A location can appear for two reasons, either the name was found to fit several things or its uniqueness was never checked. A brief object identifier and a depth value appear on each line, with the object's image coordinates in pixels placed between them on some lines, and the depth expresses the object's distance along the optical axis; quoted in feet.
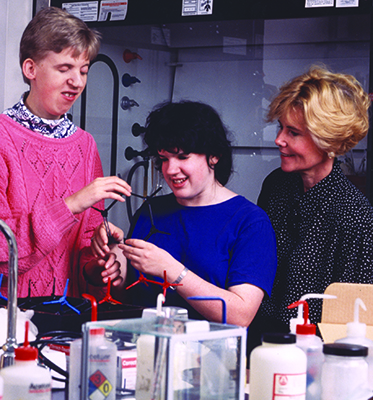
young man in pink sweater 7.96
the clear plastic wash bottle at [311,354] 6.41
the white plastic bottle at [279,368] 6.14
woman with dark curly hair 7.64
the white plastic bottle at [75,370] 6.24
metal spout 6.16
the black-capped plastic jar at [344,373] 6.32
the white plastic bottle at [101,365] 6.10
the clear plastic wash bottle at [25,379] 5.93
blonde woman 8.17
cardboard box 7.61
